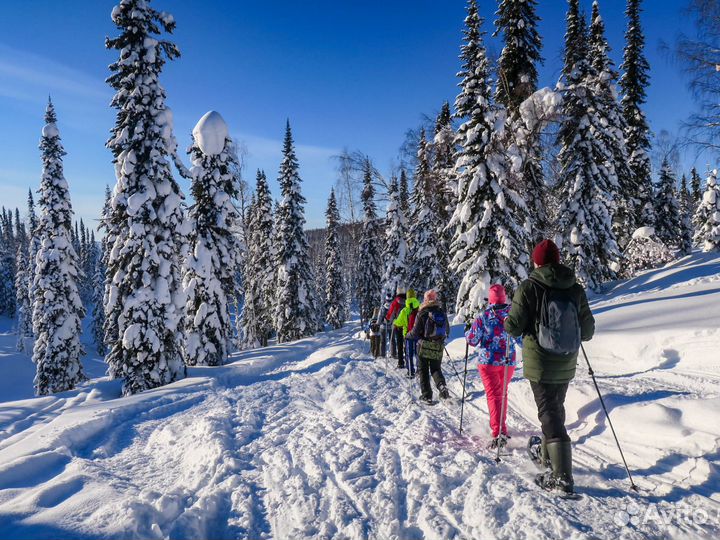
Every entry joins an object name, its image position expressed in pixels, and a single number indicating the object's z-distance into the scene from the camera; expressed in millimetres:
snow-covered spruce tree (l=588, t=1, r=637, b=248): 23219
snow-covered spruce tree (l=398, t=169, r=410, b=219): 42094
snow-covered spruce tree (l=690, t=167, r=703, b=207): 63788
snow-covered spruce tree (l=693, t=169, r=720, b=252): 30462
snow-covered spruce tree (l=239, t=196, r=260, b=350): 36219
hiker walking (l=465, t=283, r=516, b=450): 5371
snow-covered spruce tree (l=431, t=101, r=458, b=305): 17859
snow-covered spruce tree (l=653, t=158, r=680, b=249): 32181
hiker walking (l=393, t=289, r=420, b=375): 10188
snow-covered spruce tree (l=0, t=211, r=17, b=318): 67625
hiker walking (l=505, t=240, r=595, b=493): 4008
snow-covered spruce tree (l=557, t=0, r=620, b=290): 20484
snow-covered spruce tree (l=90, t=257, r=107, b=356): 48094
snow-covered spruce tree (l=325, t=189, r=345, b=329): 42719
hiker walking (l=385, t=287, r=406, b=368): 11498
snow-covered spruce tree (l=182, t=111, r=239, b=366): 19406
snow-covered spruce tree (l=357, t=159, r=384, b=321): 39781
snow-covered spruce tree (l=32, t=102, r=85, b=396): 22125
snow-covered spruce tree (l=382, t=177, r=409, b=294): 31294
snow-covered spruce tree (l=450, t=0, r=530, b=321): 14703
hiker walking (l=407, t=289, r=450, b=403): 7391
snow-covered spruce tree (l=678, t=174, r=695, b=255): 31703
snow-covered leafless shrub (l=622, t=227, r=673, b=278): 23312
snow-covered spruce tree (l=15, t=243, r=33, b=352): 46594
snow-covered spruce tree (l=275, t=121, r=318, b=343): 29844
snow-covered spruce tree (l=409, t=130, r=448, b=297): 29703
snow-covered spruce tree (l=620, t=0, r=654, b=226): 27969
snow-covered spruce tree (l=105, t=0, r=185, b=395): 13570
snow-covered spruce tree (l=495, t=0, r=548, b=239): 15641
